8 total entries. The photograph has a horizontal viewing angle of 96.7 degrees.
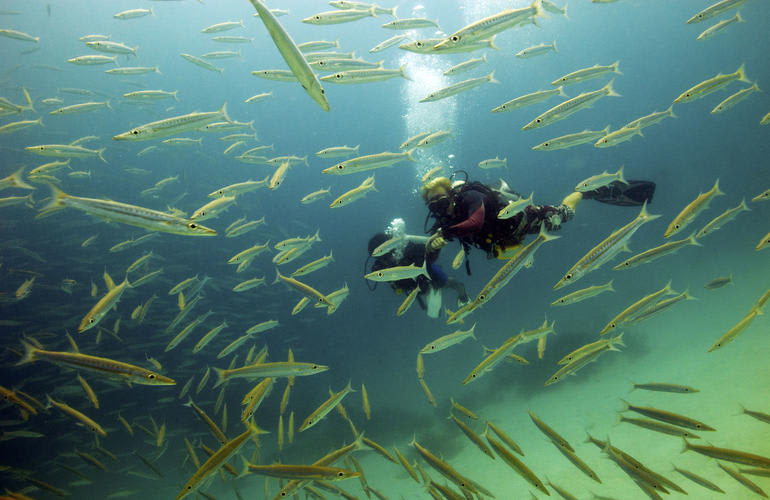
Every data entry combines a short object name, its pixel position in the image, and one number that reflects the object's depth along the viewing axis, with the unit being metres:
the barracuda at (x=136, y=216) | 2.50
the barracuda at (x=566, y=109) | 4.58
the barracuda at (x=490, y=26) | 3.49
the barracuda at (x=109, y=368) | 3.22
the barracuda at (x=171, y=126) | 3.60
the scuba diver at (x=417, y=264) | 6.45
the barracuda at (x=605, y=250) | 3.08
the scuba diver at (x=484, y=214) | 4.60
